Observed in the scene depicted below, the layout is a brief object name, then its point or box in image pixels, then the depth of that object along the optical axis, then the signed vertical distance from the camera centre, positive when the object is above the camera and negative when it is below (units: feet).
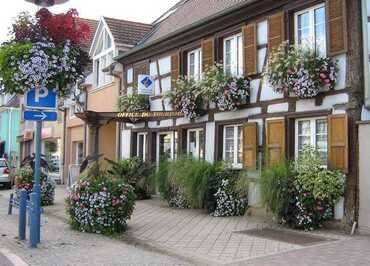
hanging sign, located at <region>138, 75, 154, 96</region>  56.49 +7.57
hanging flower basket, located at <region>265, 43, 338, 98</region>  35.17 +5.78
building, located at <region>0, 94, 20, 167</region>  123.54 +6.12
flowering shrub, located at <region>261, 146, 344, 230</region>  33.65 -2.08
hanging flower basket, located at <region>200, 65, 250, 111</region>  42.96 +5.46
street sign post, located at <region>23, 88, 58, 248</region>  29.78 +2.28
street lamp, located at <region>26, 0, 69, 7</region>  28.94 +8.37
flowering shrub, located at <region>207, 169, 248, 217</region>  41.60 -3.01
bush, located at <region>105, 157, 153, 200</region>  53.83 -1.79
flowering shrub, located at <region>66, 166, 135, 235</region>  34.27 -3.11
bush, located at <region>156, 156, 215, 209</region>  42.25 -1.96
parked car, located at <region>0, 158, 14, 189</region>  80.89 -3.37
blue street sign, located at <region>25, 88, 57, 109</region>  30.50 +3.23
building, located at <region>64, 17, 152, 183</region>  66.28 +10.30
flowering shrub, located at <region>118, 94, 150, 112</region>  57.11 +5.69
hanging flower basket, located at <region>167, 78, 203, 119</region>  47.89 +5.28
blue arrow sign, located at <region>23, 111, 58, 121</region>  30.40 +2.26
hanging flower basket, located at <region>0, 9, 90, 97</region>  29.48 +5.69
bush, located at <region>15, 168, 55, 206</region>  50.29 -2.74
